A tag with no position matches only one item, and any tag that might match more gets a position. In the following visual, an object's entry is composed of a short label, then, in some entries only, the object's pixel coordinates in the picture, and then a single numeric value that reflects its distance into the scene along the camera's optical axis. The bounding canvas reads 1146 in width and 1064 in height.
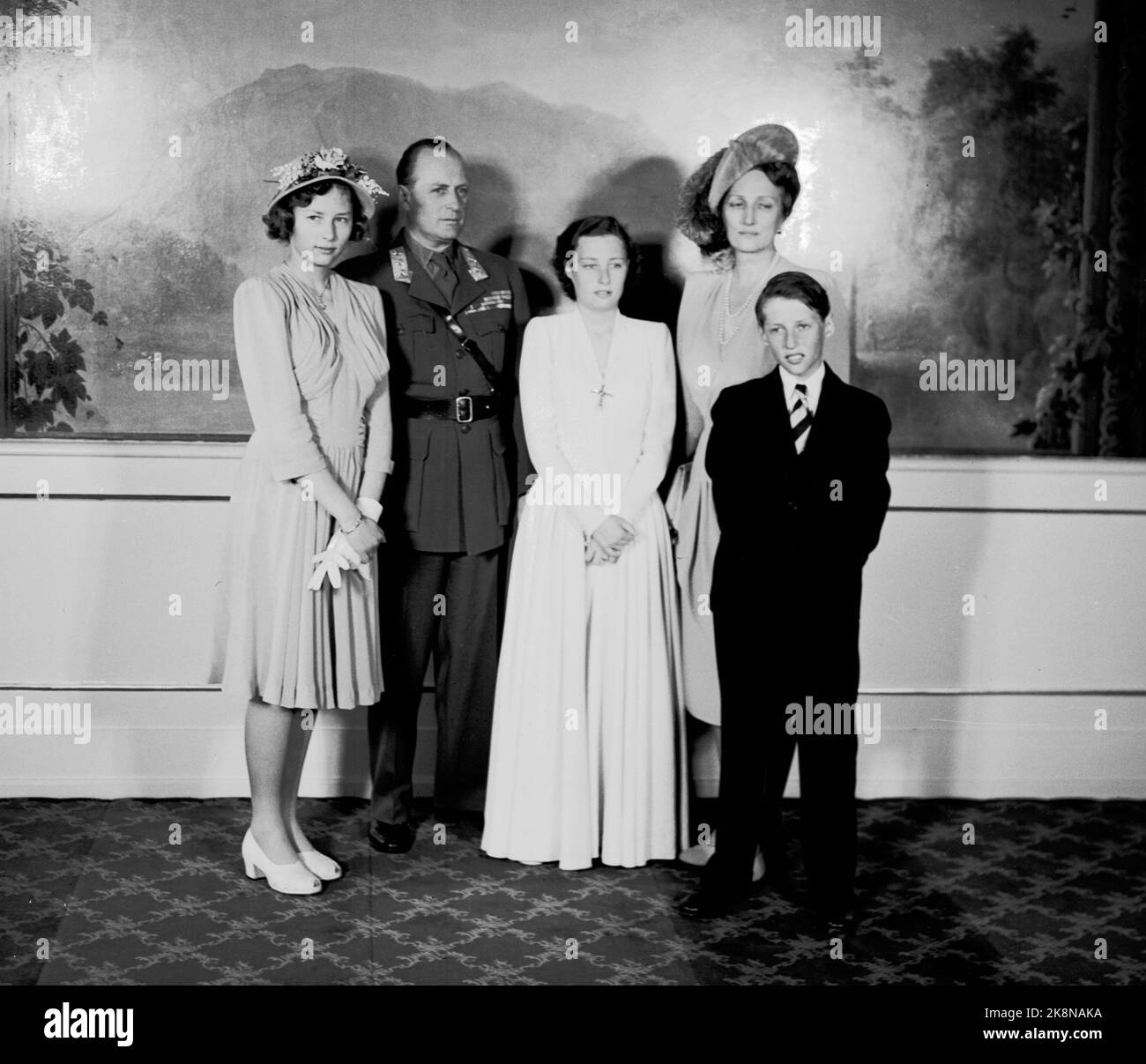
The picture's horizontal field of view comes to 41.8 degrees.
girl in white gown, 4.63
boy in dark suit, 4.11
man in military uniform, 4.79
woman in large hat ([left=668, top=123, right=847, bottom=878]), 4.66
